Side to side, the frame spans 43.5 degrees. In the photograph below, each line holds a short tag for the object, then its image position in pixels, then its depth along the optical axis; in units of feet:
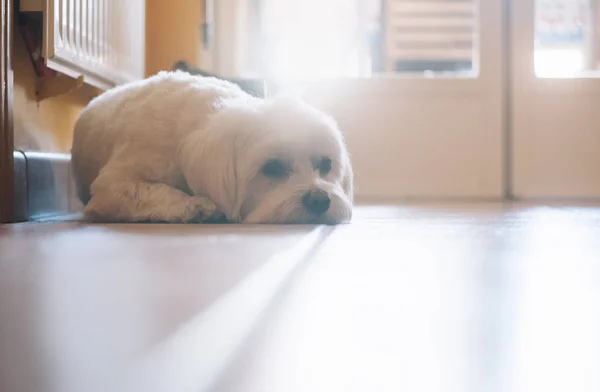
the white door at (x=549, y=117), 11.00
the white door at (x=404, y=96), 11.05
